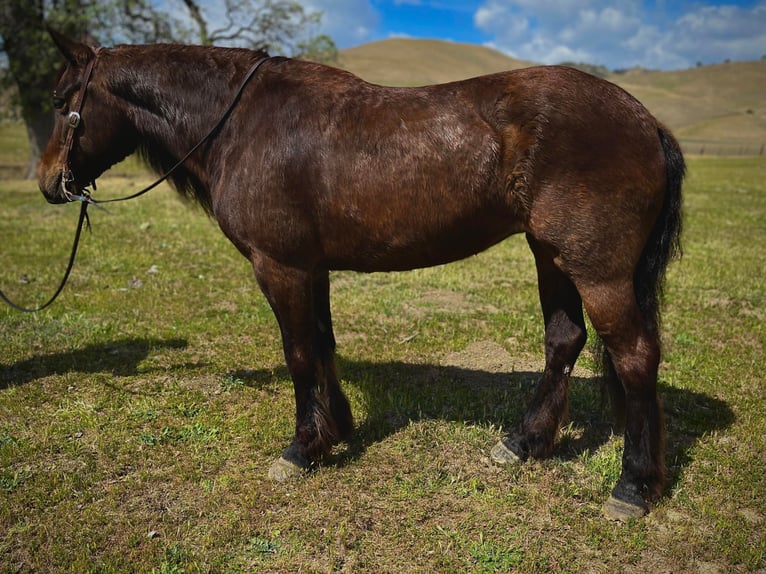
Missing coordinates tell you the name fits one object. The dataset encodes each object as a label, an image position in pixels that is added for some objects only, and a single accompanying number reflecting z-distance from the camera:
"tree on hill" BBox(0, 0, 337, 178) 17.08
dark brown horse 3.01
